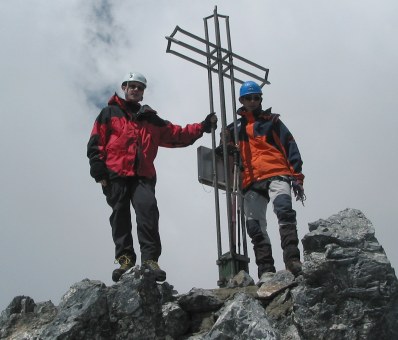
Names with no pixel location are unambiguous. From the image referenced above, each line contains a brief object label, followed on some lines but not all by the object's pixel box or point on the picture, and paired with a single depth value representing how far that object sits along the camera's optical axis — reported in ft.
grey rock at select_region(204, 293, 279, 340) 18.13
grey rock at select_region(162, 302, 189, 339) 20.33
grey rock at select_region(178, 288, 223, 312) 21.11
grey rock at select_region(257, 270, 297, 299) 21.13
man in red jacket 23.81
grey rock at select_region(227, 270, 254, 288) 23.53
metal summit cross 26.63
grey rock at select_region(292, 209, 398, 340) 18.47
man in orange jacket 24.82
